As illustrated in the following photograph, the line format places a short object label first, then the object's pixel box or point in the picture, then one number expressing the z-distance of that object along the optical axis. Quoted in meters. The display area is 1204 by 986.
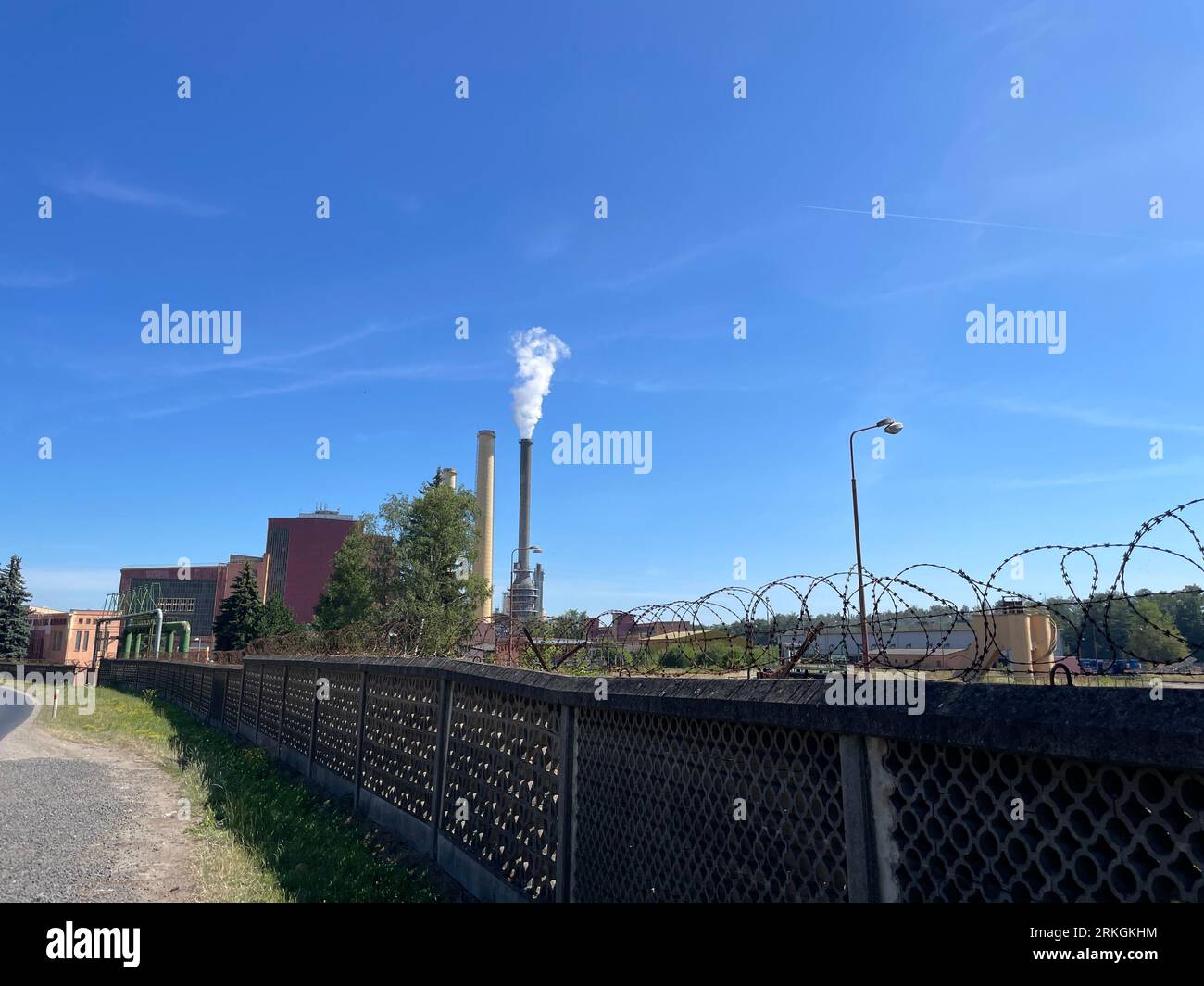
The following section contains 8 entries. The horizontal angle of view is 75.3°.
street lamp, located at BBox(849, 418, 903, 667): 19.28
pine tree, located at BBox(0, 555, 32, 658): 72.31
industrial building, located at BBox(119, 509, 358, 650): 88.62
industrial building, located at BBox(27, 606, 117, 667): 91.00
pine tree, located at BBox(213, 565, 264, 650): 65.50
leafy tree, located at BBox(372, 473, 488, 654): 52.56
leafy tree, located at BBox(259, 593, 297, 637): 66.62
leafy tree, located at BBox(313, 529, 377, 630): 56.28
